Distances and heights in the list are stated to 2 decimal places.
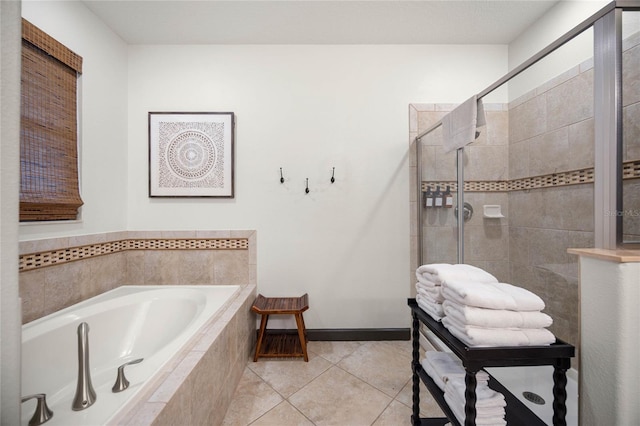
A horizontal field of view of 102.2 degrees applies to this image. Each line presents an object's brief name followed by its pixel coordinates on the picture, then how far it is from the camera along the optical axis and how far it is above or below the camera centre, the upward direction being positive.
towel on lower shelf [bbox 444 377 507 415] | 0.95 -0.69
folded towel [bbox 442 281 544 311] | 0.89 -0.30
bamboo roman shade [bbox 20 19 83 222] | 1.38 +0.49
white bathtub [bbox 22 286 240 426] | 1.10 -0.70
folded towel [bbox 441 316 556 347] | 0.88 -0.42
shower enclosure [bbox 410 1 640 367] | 0.87 +0.24
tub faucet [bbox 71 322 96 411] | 1.07 -0.68
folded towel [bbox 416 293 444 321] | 1.11 -0.42
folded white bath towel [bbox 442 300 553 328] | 0.88 -0.36
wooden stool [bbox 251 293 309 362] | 1.89 -0.89
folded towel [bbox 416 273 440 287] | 1.16 -0.32
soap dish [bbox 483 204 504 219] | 1.86 +0.02
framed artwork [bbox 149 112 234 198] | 2.15 +0.55
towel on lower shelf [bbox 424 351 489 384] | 1.01 -0.67
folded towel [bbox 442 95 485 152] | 1.51 +0.56
